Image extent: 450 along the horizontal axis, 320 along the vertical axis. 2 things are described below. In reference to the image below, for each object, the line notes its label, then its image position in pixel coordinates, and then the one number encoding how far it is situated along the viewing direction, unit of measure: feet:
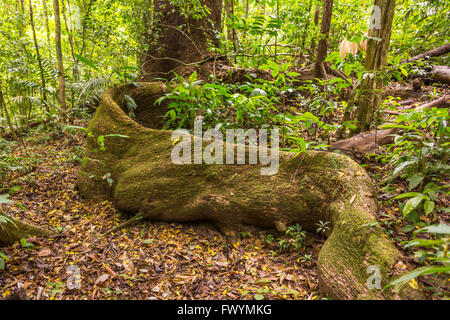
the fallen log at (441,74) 17.26
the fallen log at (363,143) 10.75
